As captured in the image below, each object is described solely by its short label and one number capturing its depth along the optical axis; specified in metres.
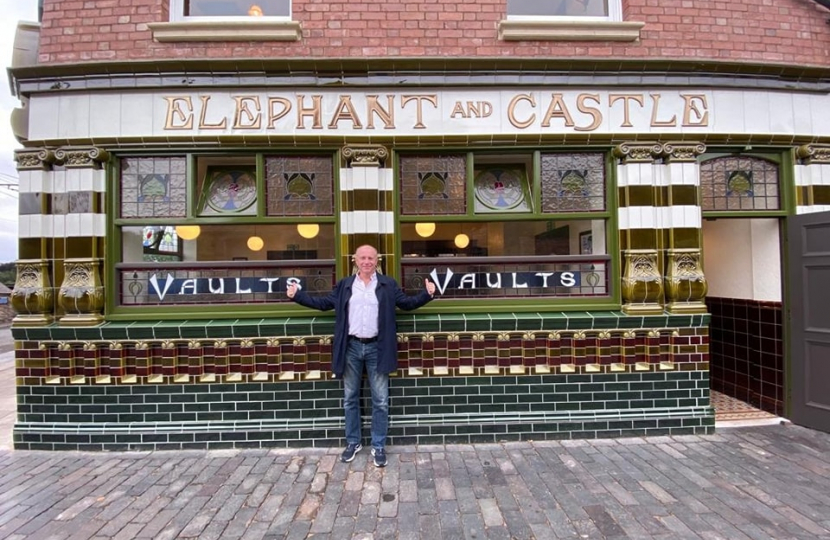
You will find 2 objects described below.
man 3.77
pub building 4.14
